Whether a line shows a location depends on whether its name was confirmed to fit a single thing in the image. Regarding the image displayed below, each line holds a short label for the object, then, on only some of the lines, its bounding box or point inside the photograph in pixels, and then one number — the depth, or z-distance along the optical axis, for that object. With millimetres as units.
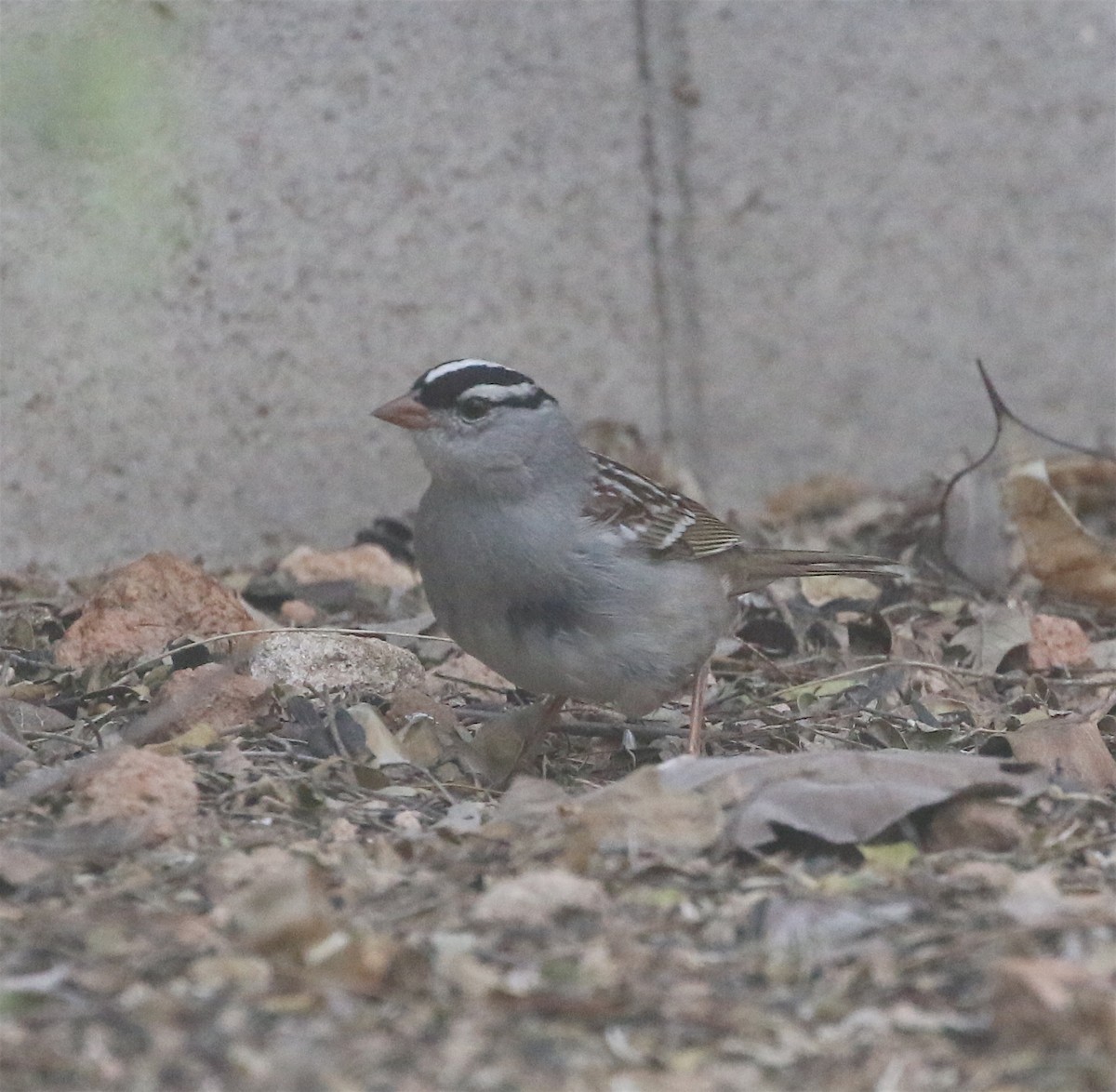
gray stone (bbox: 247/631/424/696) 9695
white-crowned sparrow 8977
